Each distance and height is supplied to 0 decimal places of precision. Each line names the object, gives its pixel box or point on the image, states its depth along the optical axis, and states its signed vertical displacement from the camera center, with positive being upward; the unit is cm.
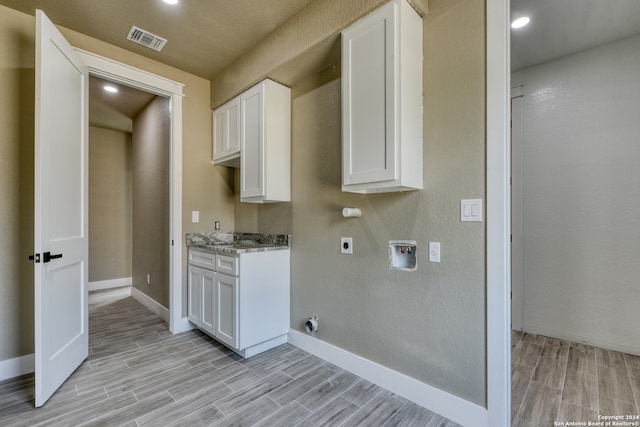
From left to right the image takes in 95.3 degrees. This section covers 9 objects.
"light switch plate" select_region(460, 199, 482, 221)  163 +2
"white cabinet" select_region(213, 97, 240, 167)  295 +86
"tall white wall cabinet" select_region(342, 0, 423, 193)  170 +69
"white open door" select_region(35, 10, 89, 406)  180 +4
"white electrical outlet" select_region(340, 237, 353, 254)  227 -24
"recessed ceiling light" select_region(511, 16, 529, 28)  230 +154
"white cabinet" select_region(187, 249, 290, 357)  240 -74
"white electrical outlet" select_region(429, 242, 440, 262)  178 -23
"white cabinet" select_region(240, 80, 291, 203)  260 +66
